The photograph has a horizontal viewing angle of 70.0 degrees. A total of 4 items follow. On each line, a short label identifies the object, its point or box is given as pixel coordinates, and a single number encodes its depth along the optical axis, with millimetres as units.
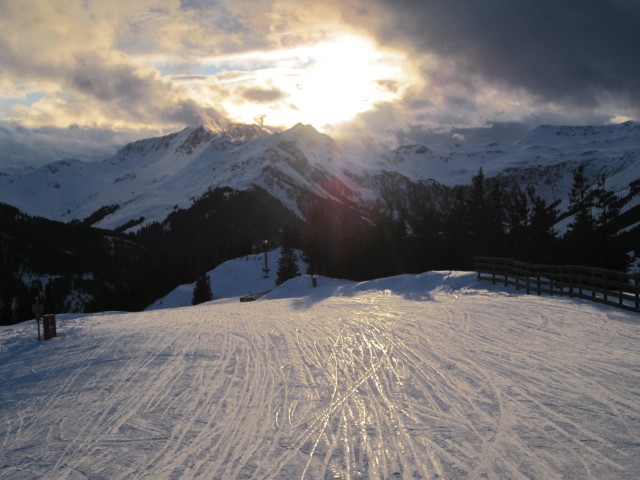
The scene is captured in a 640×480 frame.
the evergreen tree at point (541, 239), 44656
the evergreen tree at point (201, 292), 69319
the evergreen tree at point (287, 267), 65562
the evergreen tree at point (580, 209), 38316
